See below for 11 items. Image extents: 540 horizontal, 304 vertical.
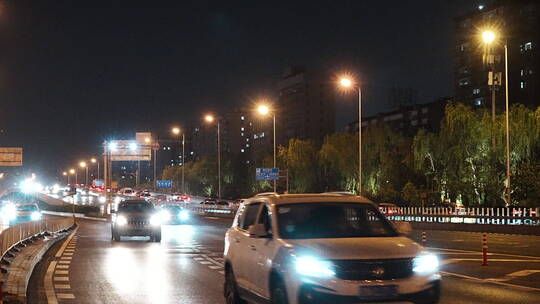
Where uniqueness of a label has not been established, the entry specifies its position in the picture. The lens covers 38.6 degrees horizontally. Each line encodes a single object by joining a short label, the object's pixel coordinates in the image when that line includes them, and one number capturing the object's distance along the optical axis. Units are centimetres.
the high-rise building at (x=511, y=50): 11512
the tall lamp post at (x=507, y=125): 4231
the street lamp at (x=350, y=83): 4755
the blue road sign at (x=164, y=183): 13038
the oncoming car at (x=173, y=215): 5403
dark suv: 3112
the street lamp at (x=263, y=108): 5998
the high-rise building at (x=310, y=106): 18188
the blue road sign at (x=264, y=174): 7502
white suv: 890
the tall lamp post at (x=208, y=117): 7248
